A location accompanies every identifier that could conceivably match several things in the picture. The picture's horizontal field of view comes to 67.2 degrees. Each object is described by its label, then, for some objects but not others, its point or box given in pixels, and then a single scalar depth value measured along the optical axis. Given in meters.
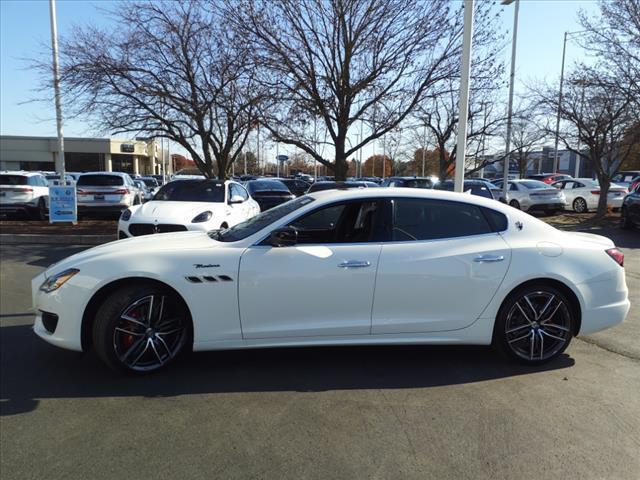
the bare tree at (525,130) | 16.04
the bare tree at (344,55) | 11.30
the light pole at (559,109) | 15.52
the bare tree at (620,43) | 14.45
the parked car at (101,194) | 14.69
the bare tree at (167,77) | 11.55
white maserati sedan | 3.89
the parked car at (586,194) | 18.75
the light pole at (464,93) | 8.19
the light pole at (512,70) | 17.03
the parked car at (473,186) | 11.98
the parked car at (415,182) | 14.01
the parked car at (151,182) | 34.99
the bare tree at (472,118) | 12.27
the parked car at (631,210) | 13.57
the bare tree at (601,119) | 14.83
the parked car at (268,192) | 15.77
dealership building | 53.16
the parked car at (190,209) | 8.51
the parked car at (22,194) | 14.78
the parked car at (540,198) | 18.08
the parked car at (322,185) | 12.58
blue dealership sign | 13.45
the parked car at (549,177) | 30.55
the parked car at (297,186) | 22.05
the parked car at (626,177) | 30.70
